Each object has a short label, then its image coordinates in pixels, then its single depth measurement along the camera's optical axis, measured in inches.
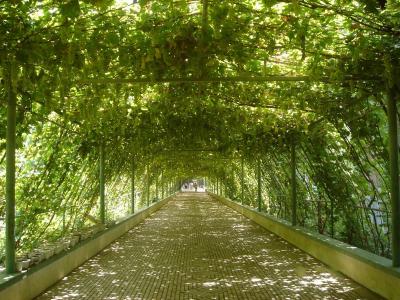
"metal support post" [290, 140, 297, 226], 371.6
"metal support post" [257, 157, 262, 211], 518.2
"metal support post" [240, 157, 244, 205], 696.8
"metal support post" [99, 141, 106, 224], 378.3
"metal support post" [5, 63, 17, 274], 193.0
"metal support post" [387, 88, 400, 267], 199.0
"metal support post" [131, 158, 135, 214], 539.7
